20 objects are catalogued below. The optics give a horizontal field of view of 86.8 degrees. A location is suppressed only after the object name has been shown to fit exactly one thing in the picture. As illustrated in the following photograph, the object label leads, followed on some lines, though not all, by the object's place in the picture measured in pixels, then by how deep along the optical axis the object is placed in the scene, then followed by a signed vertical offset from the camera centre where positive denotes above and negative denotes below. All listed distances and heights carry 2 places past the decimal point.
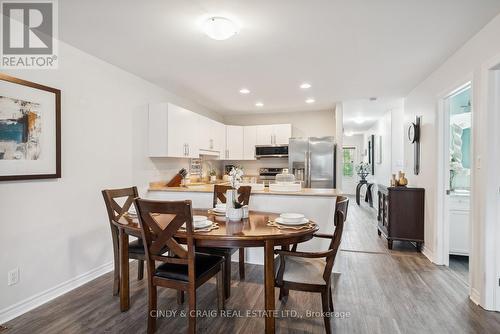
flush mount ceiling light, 2.10 +1.13
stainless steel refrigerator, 4.85 +0.10
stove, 5.66 -0.17
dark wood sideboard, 3.71 -0.68
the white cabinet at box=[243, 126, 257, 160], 5.62 +0.53
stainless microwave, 5.40 +0.31
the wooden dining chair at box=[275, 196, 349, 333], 1.83 -0.78
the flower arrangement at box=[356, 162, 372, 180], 8.59 -0.12
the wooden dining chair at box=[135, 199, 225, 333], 1.75 -0.64
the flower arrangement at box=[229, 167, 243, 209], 2.24 -0.12
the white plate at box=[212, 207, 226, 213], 2.63 -0.44
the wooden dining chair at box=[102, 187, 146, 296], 2.35 -0.62
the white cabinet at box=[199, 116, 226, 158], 4.62 +0.54
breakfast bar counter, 3.13 -0.47
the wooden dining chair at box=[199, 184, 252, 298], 2.39 -0.77
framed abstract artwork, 2.11 +0.31
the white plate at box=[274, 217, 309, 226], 2.07 -0.44
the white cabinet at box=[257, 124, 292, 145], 5.38 +0.67
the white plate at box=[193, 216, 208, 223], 2.05 -0.43
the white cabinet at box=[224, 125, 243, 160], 5.59 +0.49
